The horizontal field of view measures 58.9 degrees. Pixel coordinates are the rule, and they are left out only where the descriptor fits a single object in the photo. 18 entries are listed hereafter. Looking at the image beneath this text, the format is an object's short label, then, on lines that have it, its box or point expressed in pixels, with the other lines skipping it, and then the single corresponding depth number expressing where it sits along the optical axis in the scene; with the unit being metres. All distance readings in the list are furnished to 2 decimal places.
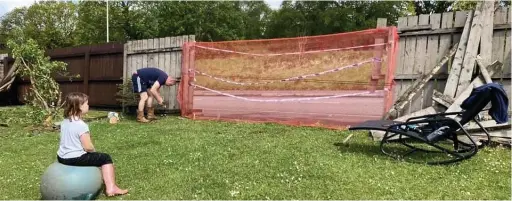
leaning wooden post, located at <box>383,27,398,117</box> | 7.93
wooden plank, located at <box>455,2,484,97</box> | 6.89
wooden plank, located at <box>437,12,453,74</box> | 7.43
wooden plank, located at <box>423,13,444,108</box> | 7.51
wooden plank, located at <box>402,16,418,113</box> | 7.81
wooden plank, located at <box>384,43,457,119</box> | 7.33
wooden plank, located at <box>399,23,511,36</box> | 6.91
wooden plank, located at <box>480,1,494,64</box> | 6.92
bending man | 10.43
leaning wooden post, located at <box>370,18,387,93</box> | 8.07
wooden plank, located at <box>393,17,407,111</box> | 7.92
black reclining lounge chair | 5.10
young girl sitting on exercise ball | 4.81
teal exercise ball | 4.55
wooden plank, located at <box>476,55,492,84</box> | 6.69
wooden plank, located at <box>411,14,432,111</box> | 7.67
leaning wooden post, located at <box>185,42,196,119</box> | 10.74
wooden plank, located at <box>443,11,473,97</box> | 7.02
